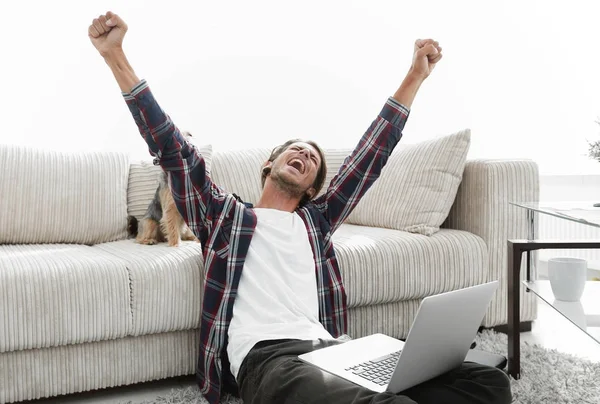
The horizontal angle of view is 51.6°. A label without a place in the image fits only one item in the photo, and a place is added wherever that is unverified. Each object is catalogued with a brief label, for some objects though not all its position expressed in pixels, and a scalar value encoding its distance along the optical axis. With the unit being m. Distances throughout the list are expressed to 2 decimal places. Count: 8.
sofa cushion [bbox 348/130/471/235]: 2.45
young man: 1.32
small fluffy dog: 2.17
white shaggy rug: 1.82
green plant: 1.97
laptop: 1.18
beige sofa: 1.76
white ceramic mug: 1.93
